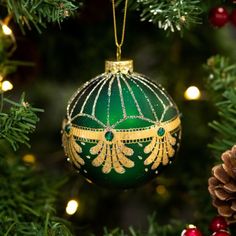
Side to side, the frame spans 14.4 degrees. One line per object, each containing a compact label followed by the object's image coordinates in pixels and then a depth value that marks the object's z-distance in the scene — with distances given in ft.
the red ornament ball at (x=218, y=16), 2.19
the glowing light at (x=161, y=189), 2.78
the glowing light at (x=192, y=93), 2.30
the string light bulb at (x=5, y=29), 2.25
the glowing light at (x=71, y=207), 2.22
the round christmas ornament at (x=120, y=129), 2.03
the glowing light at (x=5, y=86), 2.13
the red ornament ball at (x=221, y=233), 2.06
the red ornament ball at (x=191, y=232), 2.03
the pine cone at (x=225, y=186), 2.06
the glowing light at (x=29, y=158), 2.48
